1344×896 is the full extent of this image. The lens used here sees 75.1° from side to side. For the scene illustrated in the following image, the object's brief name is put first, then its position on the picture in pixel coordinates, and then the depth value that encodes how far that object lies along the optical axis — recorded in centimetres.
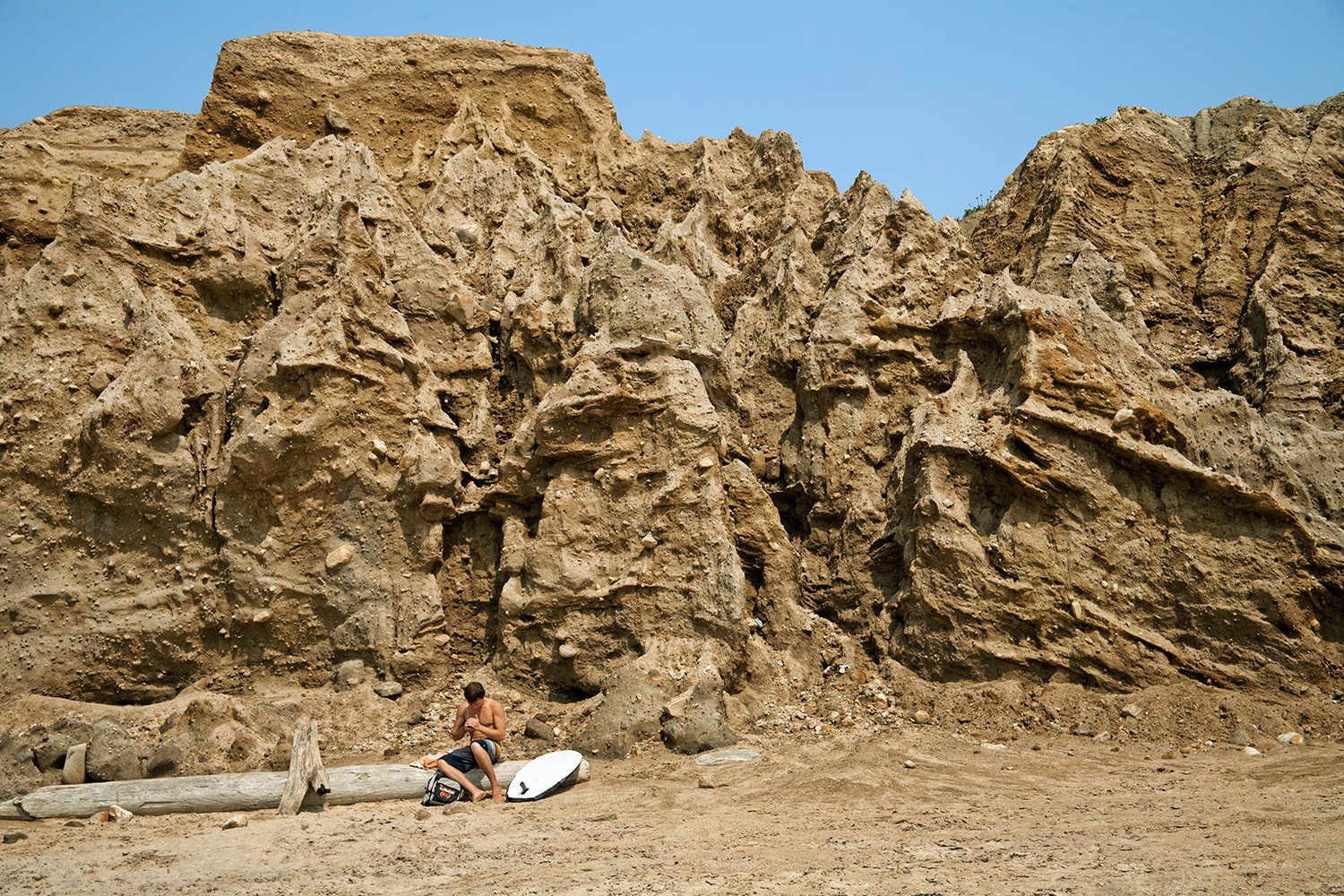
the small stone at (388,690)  837
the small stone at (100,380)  849
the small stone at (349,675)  841
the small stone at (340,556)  852
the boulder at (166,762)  692
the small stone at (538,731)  773
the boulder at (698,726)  736
